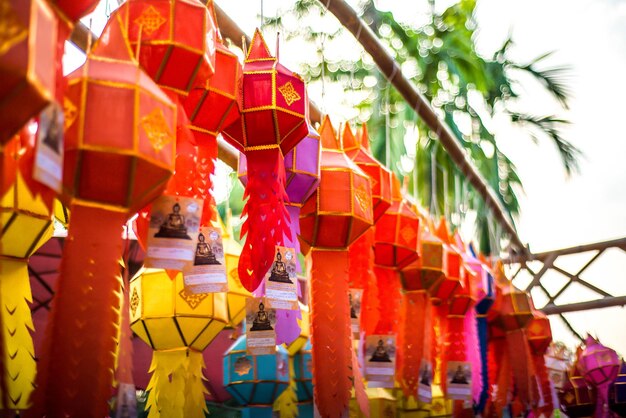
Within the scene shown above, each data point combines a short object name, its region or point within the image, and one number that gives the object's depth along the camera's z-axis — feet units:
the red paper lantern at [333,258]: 6.32
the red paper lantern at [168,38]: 4.67
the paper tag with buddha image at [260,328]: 6.01
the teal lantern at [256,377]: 8.77
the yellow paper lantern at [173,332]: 6.45
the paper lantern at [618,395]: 15.88
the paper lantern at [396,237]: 7.99
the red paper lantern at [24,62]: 2.85
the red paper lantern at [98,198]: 3.83
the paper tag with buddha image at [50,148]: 3.15
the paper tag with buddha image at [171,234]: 4.55
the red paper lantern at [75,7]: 4.03
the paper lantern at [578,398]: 15.17
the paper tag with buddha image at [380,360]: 7.26
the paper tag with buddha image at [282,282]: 5.76
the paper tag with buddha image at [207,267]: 5.15
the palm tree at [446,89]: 25.22
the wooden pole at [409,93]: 8.77
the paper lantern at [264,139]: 5.74
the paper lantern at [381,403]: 9.46
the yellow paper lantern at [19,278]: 4.55
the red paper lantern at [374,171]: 7.52
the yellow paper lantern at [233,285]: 7.68
